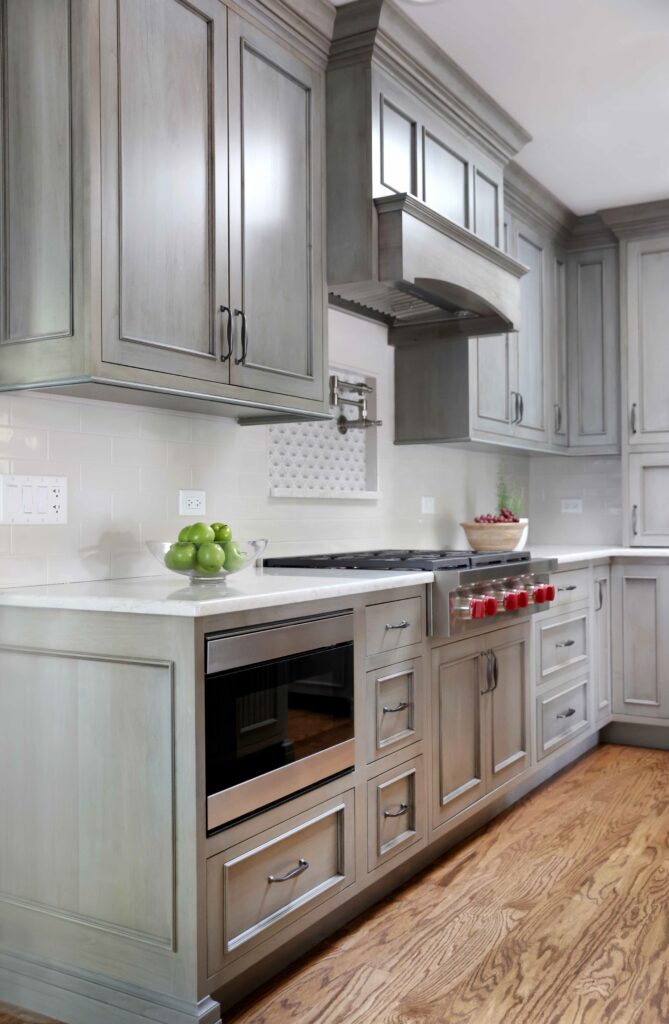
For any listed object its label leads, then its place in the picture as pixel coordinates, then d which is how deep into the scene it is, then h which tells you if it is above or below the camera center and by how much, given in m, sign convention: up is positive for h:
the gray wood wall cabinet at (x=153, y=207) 1.99 +0.73
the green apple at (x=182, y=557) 2.29 -0.11
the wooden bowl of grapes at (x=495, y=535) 3.91 -0.10
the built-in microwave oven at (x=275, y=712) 1.89 -0.45
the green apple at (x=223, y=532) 2.40 -0.05
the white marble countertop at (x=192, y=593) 1.87 -0.18
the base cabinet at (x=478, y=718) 2.84 -0.69
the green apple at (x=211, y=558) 2.27 -0.11
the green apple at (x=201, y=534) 2.30 -0.05
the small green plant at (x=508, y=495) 4.41 +0.09
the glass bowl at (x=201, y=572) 2.32 -0.12
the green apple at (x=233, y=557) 2.33 -0.11
